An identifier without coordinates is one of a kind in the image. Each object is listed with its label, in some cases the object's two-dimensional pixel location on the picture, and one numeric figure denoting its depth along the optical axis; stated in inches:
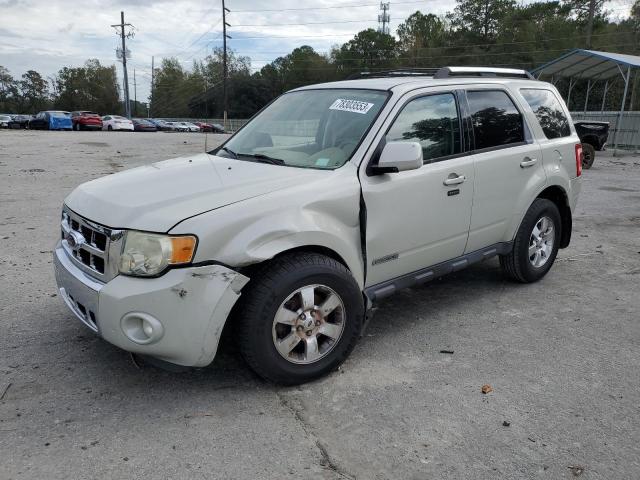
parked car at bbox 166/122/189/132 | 2246.6
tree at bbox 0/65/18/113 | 3843.8
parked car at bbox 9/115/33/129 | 1786.9
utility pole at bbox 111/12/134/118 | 2407.6
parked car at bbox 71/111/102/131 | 1599.4
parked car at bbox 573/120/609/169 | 604.1
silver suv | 109.7
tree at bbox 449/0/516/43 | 2739.2
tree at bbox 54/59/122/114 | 3686.0
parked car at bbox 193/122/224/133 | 2255.0
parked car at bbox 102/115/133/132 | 1744.6
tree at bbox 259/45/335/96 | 3235.7
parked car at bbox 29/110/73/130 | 1569.9
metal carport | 751.1
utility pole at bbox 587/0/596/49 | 1839.3
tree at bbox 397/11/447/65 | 2881.4
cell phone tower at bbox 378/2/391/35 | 3437.0
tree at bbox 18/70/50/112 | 3887.6
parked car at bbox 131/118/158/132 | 1926.7
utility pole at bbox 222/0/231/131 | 2244.1
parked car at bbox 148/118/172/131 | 2183.8
